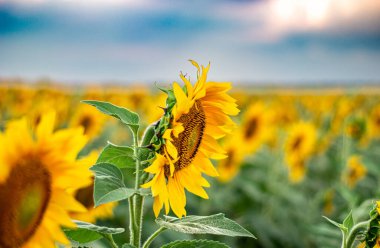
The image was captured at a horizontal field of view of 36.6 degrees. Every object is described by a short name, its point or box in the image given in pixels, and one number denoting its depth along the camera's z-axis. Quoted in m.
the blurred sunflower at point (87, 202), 2.97
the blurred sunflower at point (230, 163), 5.69
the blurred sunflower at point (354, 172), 6.23
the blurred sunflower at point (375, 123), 8.15
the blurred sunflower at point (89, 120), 6.15
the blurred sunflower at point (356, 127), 5.73
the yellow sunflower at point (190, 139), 1.47
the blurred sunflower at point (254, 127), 6.06
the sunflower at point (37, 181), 1.19
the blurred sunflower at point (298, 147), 6.20
